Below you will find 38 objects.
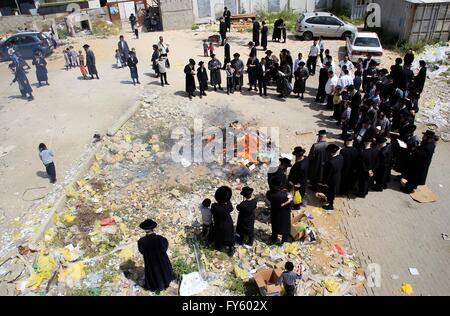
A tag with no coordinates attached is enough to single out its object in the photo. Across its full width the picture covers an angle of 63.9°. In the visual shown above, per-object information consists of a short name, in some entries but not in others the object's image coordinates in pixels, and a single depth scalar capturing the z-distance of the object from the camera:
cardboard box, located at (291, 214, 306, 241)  7.35
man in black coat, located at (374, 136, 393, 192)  8.27
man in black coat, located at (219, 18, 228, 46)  19.48
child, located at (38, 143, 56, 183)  8.90
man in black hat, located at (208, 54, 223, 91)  13.55
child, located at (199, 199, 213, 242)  6.97
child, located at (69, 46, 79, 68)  17.23
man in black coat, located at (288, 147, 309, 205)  7.79
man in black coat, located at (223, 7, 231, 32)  22.02
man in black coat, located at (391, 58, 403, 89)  12.09
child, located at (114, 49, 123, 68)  16.66
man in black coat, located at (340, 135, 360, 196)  8.23
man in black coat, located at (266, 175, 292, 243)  6.88
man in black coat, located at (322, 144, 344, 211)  7.89
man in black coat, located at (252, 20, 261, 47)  19.02
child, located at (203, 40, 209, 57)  18.14
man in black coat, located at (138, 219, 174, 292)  5.86
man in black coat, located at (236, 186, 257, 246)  6.72
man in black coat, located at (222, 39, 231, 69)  15.44
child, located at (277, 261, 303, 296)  5.75
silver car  19.77
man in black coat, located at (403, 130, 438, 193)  8.36
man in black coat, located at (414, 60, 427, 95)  12.20
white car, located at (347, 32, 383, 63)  15.61
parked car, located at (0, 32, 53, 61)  18.77
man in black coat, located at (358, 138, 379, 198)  8.13
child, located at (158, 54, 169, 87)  14.02
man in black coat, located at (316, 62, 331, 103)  12.64
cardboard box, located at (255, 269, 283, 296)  6.04
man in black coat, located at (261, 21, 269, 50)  18.25
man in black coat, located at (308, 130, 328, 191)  8.50
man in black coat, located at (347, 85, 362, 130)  10.62
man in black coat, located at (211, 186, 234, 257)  6.52
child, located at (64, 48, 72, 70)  17.15
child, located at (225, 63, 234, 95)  13.46
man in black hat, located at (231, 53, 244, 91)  13.52
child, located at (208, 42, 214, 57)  17.36
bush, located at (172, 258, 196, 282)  6.66
